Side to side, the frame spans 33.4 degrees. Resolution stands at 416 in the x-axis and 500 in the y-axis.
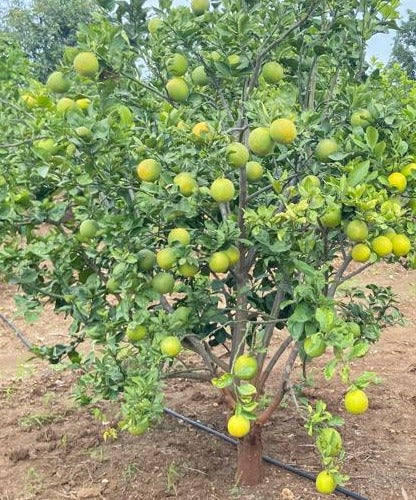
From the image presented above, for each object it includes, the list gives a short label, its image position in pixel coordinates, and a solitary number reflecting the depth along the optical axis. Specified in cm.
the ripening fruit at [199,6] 219
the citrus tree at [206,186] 198
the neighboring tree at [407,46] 2108
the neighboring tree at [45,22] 1502
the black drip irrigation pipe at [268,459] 271
